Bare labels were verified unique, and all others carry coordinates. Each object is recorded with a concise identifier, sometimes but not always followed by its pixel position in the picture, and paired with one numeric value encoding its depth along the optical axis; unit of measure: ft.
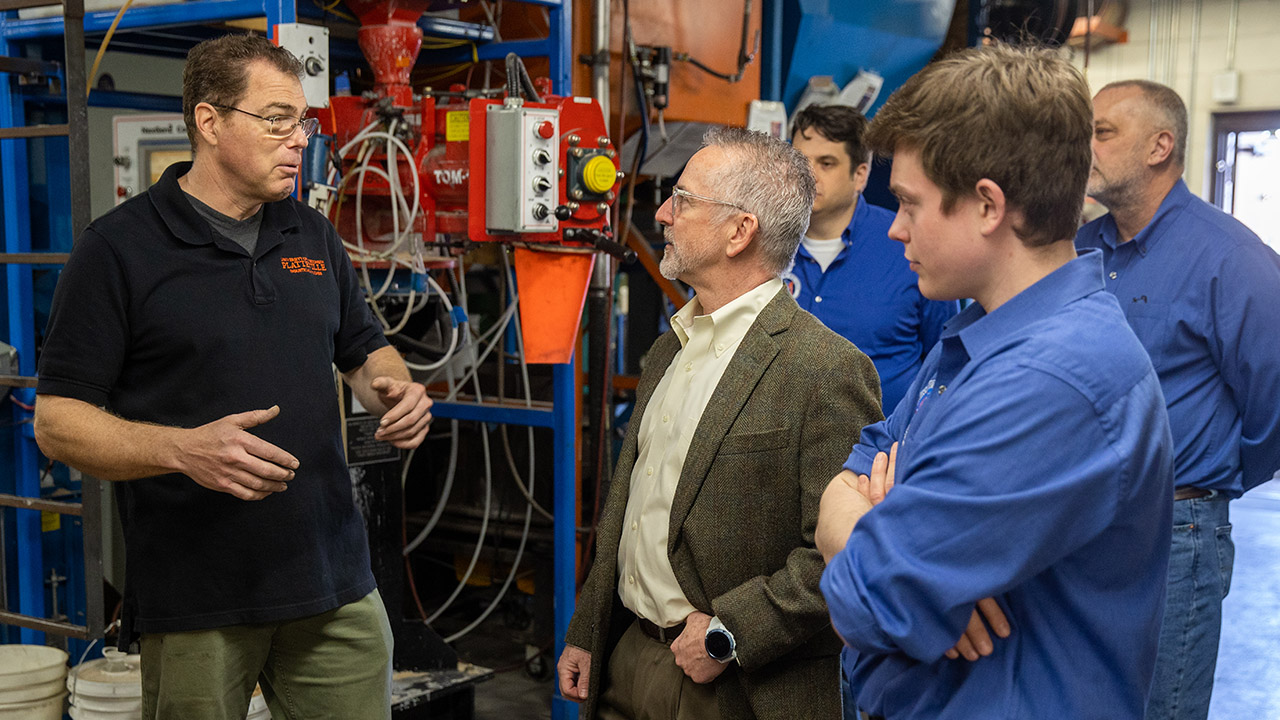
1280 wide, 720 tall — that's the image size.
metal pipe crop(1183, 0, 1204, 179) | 29.45
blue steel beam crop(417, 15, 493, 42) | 11.09
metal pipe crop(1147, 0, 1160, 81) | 30.12
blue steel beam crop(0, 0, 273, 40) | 8.68
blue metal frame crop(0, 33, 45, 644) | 10.18
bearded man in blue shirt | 7.72
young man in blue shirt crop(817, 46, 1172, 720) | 3.64
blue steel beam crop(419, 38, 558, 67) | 11.28
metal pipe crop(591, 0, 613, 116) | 11.37
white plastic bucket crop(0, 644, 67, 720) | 9.05
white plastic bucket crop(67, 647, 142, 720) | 8.73
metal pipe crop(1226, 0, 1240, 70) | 28.86
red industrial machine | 9.93
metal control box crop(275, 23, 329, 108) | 8.52
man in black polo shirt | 6.30
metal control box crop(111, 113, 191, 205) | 10.59
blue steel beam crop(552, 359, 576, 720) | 11.30
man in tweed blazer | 5.97
